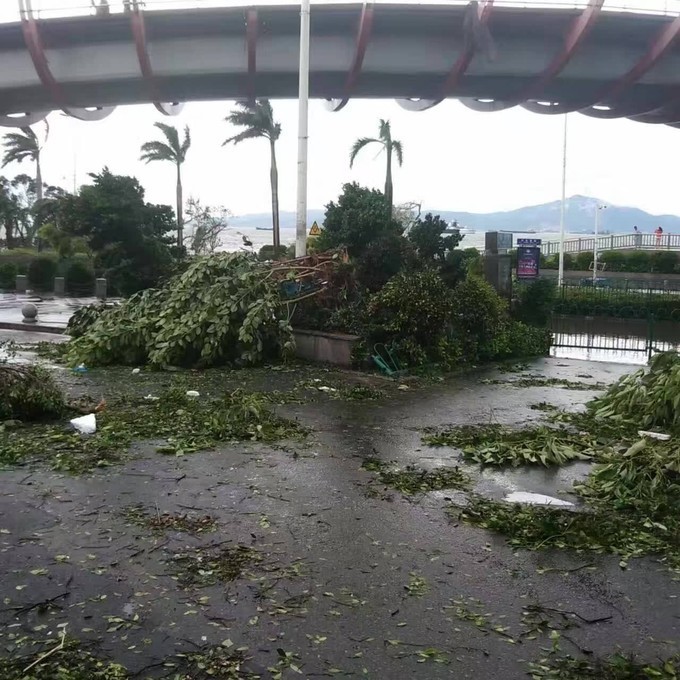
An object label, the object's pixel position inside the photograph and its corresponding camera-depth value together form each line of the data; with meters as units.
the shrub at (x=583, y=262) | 42.06
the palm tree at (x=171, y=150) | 44.97
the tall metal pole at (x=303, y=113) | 16.38
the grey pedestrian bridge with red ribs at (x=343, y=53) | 17.59
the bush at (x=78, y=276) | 33.72
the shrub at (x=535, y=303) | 16.09
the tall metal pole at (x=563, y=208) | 37.43
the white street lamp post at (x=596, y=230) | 38.66
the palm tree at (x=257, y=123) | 42.63
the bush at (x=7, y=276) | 36.19
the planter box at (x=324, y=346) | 12.20
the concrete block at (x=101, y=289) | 29.15
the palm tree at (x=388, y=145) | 40.31
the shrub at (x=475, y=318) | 13.21
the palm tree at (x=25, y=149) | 57.34
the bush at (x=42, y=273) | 34.75
